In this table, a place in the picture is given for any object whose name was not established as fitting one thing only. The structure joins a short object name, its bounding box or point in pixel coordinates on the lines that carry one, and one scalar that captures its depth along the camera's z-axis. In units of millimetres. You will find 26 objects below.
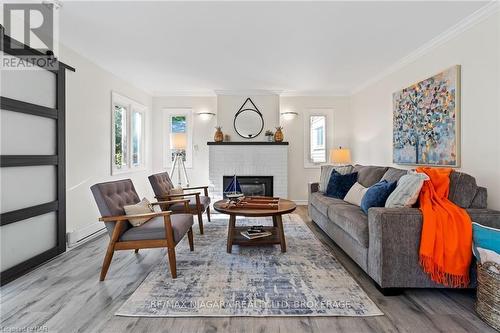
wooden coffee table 2848
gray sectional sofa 2010
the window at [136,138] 5215
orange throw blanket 1917
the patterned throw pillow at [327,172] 4138
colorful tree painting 2861
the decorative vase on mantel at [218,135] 5496
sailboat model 3400
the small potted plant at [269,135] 5555
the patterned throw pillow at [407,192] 2191
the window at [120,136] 4566
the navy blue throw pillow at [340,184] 3755
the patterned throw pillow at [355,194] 3262
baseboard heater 3133
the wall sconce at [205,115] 5803
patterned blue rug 1853
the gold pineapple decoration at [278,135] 5508
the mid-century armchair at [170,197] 3490
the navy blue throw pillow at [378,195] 2500
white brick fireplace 5539
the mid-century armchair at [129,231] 2299
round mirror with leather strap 5613
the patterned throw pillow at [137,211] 2451
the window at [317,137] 5867
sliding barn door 2318
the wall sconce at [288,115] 5770
